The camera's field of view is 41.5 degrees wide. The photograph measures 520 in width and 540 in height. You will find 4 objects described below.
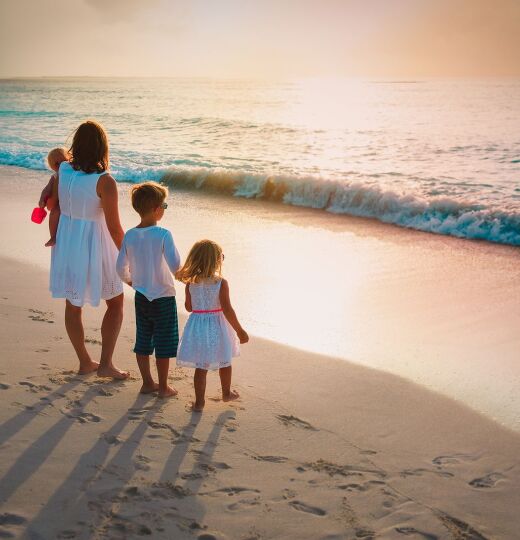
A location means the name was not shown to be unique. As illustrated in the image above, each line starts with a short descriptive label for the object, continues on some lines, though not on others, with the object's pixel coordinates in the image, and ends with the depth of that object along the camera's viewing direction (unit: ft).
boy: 14.10
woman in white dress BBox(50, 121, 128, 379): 14.49
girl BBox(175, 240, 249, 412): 14.11
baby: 15.49
